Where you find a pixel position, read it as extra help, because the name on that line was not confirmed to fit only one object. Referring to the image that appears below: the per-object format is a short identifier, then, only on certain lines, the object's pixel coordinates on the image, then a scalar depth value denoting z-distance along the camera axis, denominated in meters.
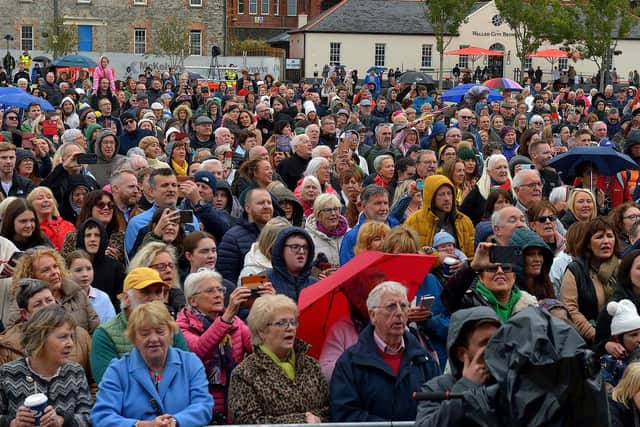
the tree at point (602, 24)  43.62
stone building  65.31
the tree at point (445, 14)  52.72
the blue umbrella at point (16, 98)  19.50
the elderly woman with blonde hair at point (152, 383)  6.16
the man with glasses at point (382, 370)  6.43
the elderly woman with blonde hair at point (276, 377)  6.36
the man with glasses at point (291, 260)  7.86
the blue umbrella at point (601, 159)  12.97
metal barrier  5.83
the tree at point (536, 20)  49.08
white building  65.06
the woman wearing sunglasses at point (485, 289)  6.98
